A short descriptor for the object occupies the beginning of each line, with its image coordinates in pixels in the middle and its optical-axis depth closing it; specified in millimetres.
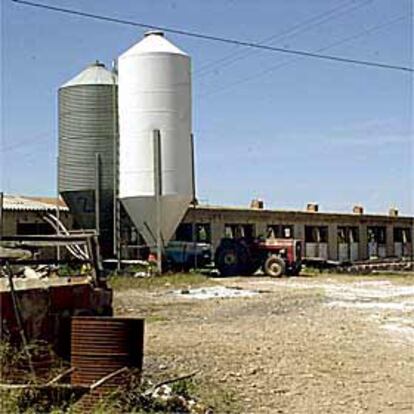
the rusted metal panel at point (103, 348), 6781
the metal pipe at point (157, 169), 28312
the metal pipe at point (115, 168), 29594
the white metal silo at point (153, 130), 28578
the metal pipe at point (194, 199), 29475
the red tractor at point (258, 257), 30438
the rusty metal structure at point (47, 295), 6938
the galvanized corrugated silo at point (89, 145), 29828
